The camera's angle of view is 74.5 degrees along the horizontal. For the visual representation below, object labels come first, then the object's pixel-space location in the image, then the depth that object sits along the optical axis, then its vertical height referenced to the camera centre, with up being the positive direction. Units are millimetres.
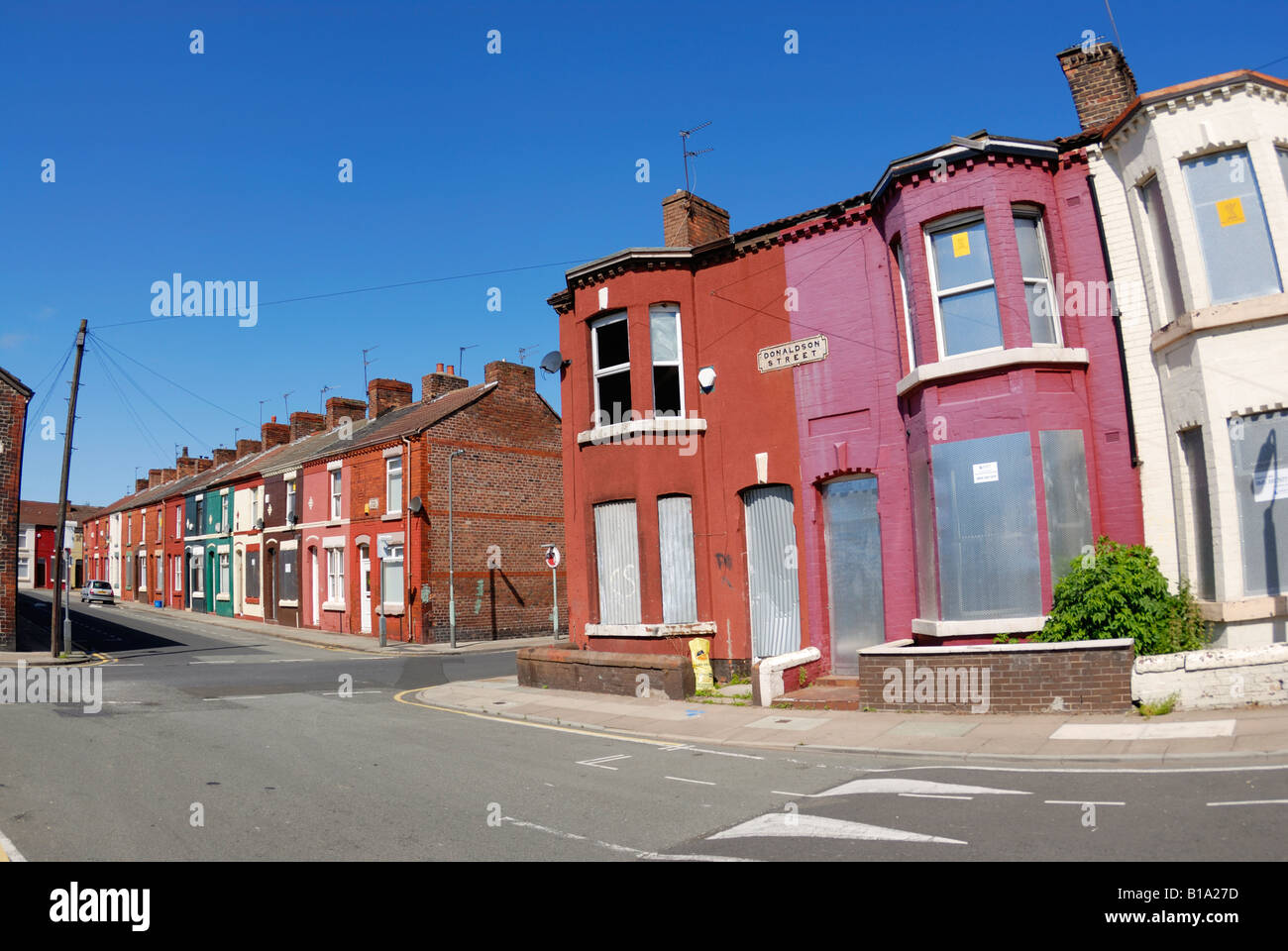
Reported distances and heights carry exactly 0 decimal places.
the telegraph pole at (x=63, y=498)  23734 +2367
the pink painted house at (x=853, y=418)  11945 +2053
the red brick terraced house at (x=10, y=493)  24359 +2607
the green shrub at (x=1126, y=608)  10727 -1011
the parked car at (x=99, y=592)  54500 -909
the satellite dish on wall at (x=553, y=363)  17734 +4060
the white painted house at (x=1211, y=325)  10539 +2597
